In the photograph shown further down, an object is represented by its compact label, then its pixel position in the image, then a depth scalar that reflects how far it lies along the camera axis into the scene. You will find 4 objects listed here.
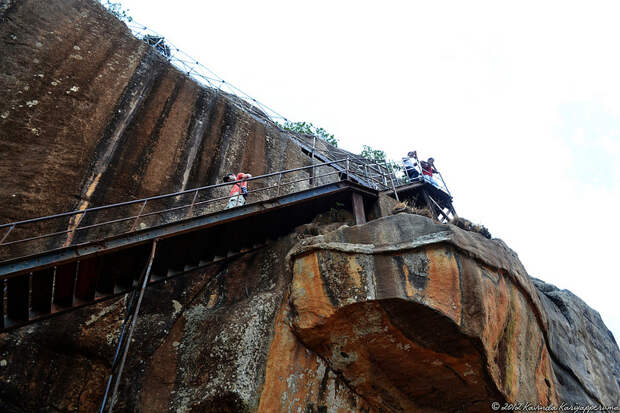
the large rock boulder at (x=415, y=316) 6.77
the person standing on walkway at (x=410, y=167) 14.36
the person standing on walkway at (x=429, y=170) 14.19
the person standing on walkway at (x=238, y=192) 9.27
